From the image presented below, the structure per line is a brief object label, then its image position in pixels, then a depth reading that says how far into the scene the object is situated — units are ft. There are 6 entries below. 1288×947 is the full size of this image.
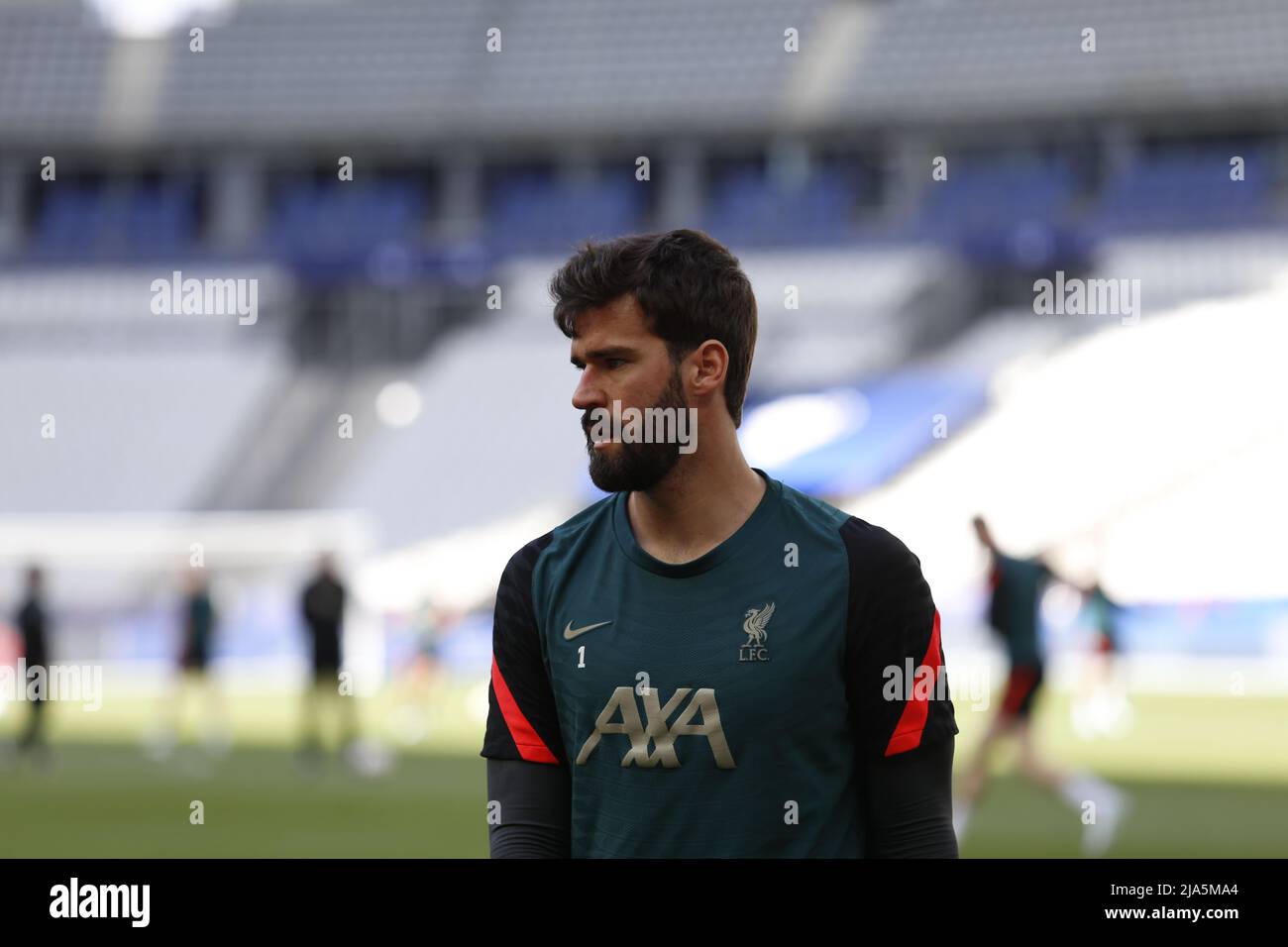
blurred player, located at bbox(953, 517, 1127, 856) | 27.96
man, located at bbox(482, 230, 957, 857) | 7.84
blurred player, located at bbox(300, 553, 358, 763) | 41.78
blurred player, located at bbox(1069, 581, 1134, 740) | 43.80
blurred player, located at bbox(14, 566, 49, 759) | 42.62
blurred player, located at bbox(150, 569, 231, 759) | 45.60
